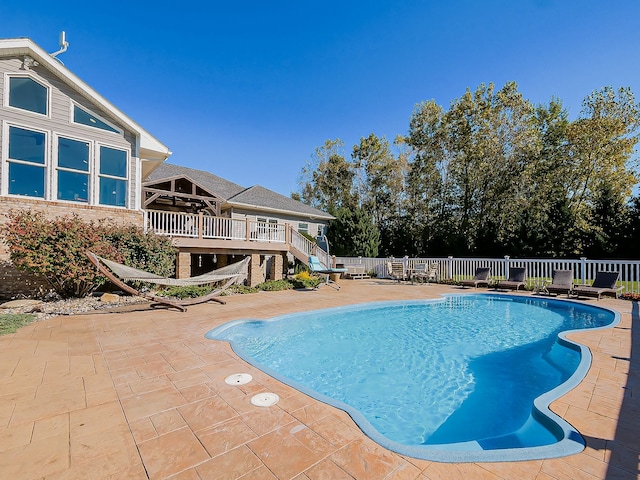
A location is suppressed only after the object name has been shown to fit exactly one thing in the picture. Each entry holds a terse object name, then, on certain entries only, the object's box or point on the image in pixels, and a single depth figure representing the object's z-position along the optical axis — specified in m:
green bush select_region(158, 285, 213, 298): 10.12
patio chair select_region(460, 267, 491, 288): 13.84
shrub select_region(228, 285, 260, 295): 11.30
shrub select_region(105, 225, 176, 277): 9.27
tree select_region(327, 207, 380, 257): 22.42
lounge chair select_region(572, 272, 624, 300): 10.27
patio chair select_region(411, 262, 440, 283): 15.98
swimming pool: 3.12
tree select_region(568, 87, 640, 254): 17.22
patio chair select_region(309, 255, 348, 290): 13.16
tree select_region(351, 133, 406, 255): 28.19
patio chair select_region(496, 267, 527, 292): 12.65
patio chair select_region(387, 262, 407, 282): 16.50
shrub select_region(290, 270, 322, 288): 12.84
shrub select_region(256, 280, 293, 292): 12.10
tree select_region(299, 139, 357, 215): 31.45
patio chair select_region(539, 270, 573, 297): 11.12
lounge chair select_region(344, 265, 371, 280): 17.59
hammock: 7.46
